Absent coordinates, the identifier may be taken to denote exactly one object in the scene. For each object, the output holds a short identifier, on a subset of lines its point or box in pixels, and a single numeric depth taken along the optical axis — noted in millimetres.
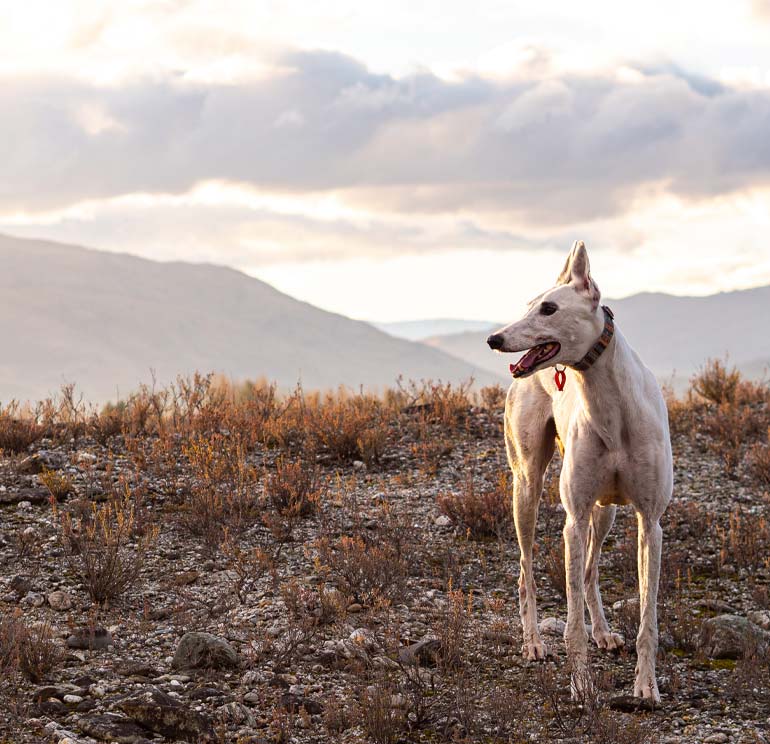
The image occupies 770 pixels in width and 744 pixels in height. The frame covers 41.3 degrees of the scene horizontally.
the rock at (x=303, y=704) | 5219
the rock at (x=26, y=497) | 8656
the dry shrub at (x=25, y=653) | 5414
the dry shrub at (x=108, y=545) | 6762
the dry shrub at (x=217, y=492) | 7957
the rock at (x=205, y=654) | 5715
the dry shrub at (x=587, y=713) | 4746
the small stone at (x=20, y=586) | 6824
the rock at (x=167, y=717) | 4889
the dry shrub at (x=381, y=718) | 4879
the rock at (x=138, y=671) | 5594
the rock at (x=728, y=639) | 6164
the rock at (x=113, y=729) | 4777
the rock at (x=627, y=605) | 6578
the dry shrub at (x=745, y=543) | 7805
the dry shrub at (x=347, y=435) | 10336
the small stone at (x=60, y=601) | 6672
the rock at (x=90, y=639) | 6008
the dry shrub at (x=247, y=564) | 6945
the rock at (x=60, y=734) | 4664
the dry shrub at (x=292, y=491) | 8398
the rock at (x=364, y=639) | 6039
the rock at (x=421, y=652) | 5789
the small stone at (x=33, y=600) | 6672
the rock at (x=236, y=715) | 5078
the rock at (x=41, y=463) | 9391
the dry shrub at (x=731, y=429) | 10383
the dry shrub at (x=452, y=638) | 5715
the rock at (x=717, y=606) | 7035
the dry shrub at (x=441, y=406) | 11727
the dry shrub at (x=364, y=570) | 6801
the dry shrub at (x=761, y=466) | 9734
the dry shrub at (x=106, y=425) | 10789
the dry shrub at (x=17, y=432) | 10203
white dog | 5129
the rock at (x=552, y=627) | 6629
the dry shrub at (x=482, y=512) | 8383
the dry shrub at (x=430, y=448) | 10203
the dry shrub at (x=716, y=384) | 13073
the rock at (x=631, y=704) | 5383
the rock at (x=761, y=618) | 6736
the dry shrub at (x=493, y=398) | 12804
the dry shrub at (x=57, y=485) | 8641
